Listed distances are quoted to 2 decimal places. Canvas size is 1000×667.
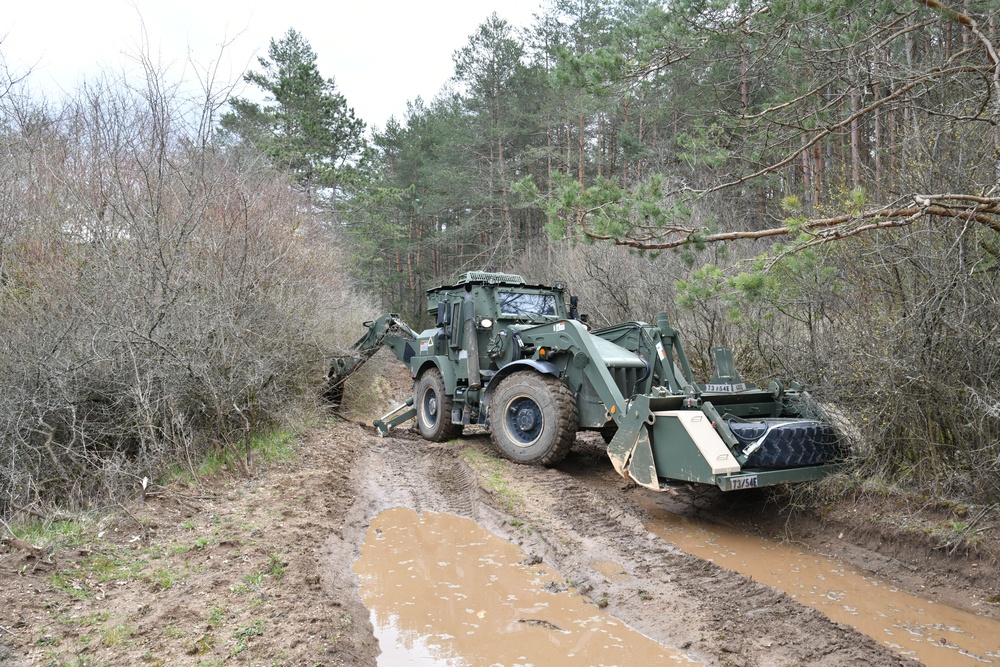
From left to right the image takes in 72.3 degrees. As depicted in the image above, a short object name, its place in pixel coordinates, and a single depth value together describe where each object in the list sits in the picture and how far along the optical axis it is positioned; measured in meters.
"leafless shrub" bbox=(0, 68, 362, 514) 6.19
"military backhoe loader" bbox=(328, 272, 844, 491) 5.88
